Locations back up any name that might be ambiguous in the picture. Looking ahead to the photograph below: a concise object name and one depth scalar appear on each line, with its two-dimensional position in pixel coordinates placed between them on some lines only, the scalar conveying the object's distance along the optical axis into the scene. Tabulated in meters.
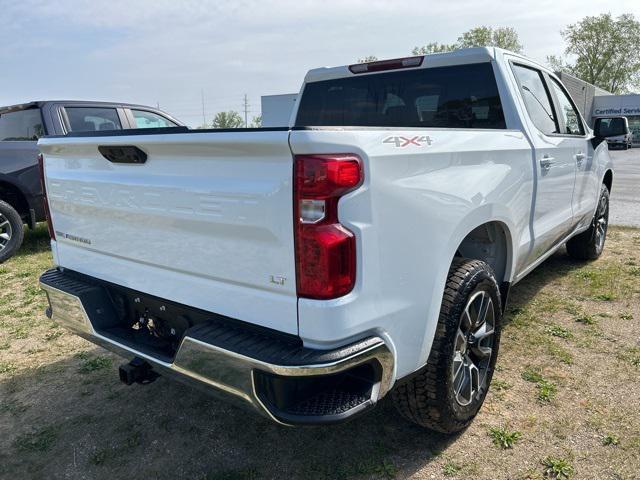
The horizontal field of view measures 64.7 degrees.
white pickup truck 1.75
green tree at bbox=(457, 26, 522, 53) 61.53
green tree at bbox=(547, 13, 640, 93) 58.25
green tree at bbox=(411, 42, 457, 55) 62.42
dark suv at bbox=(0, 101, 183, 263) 6.25
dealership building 39.09
